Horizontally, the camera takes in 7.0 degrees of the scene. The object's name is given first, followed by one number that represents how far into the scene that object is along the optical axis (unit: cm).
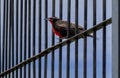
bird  936
